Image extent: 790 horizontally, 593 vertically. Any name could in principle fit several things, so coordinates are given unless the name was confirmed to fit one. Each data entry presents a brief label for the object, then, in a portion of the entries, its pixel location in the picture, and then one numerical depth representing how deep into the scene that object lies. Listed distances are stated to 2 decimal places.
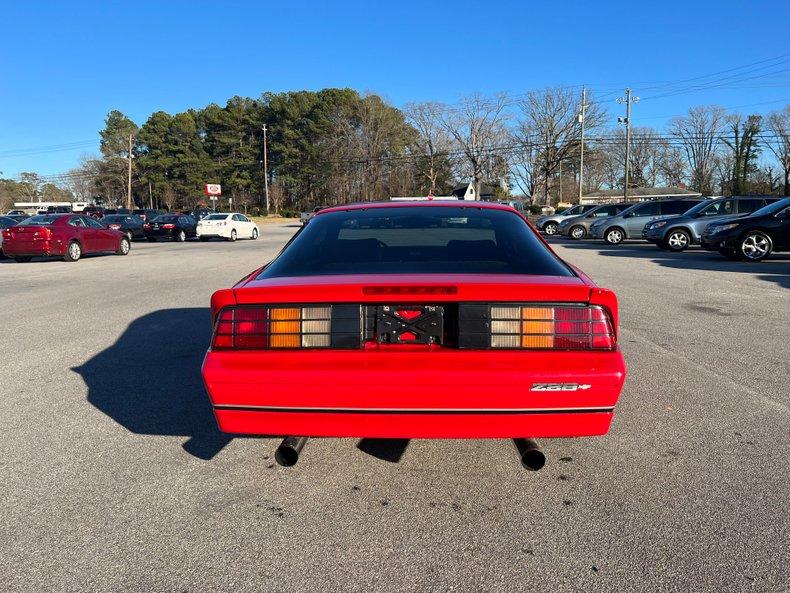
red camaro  2.60
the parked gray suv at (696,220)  17.66
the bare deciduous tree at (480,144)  64.25
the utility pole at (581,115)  52.53
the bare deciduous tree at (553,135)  63.00
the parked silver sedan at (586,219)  25.82
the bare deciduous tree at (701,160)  82.19
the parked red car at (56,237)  16.44
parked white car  29.28
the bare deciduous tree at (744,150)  73.62
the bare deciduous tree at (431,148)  67.19
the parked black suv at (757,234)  13.28
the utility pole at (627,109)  49.78
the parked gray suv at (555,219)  31.06
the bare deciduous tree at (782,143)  71.31
